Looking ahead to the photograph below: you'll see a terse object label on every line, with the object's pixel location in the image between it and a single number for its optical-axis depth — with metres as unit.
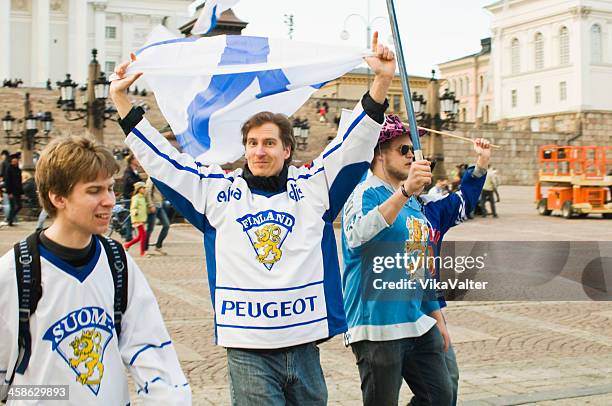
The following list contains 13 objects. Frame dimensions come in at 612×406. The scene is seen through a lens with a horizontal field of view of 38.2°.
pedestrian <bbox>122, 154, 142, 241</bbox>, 14.96
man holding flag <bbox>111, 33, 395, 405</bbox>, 3.08
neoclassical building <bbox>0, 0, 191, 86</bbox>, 78.50
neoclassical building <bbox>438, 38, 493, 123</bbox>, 79.69
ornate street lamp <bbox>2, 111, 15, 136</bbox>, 32.84
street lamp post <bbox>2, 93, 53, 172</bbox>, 26.41
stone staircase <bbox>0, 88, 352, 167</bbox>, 39.75
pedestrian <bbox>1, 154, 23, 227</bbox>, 19.32
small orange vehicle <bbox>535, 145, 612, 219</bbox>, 25.67
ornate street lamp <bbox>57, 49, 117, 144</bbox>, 21.11
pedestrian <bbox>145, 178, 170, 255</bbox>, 13.98
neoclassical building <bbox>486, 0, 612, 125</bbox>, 64.25
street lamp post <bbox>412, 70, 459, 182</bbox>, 25.19
